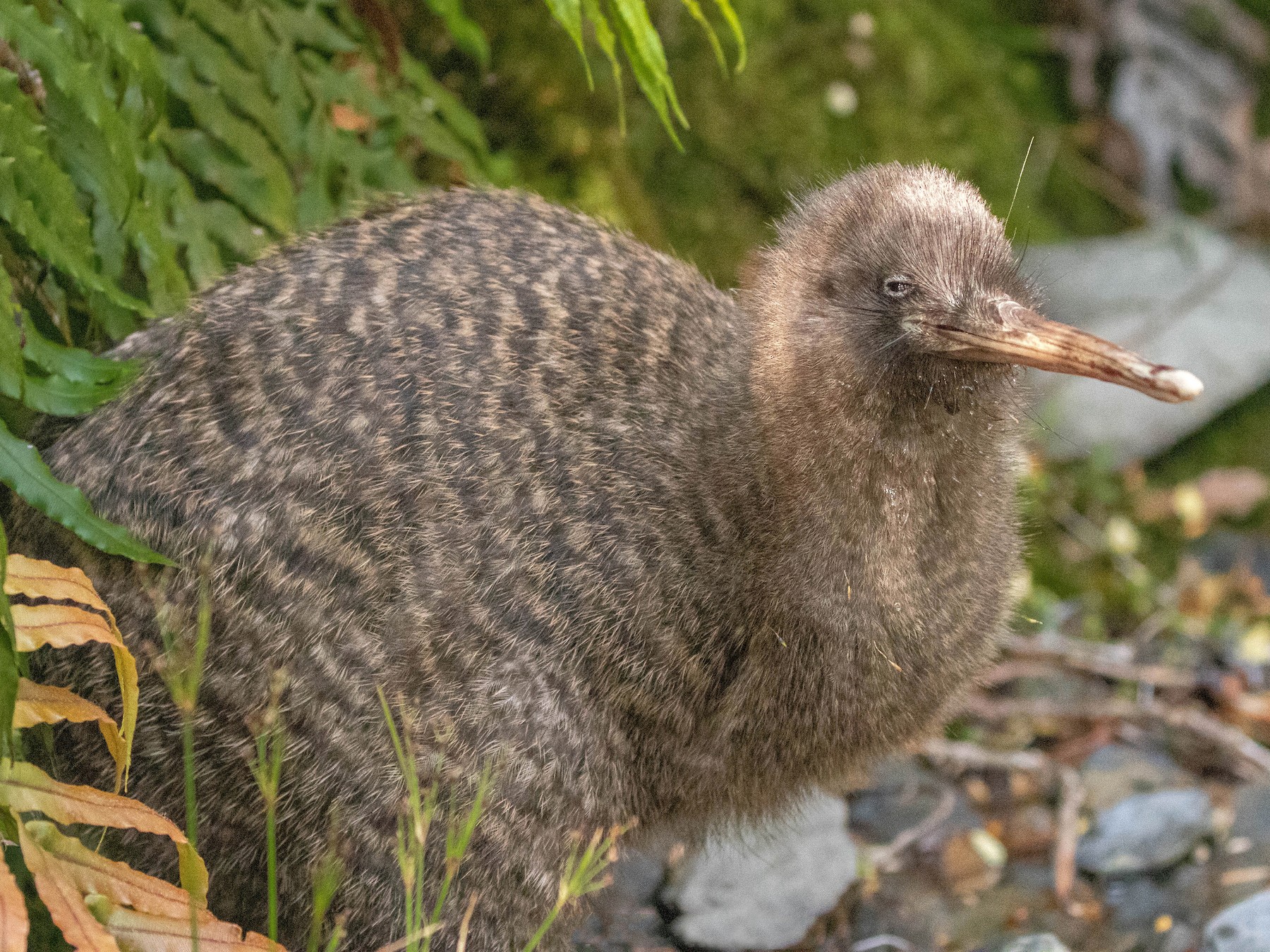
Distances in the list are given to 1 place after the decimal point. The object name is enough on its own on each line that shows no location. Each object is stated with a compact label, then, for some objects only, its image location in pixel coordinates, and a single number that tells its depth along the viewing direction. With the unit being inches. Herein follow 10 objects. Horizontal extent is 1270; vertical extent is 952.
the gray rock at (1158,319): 526.6
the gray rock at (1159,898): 350.3
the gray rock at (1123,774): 395.5
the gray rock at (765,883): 332.5
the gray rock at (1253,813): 378.6
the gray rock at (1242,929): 313.7
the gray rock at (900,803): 384.2
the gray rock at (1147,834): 364.8
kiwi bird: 255.4
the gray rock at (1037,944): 323.9
